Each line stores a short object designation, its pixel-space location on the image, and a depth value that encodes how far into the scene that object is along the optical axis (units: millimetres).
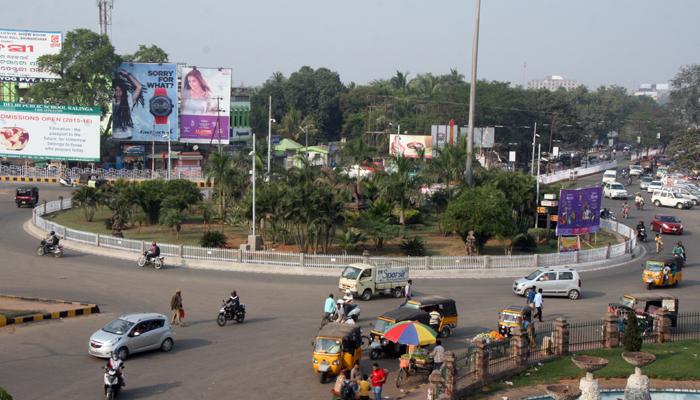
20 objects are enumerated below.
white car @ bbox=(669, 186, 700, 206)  65894
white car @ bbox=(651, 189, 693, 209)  64688
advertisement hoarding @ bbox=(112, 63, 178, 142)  73438
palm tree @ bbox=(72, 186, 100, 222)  45812
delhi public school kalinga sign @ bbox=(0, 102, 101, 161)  68812
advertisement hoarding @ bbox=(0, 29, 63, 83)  74562
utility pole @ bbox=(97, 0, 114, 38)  88062
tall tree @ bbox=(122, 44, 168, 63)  82250
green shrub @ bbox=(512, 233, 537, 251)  40353
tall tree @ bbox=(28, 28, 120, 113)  72500
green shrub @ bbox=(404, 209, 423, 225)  47094
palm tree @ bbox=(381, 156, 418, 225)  45031
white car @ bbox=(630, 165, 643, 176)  92062
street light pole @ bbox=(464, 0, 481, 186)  46750
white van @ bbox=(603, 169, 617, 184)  78638
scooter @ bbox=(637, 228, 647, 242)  47156
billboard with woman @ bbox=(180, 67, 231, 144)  73938
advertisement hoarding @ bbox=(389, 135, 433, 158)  86838
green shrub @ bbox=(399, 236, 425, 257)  37625
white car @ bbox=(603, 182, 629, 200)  69375
